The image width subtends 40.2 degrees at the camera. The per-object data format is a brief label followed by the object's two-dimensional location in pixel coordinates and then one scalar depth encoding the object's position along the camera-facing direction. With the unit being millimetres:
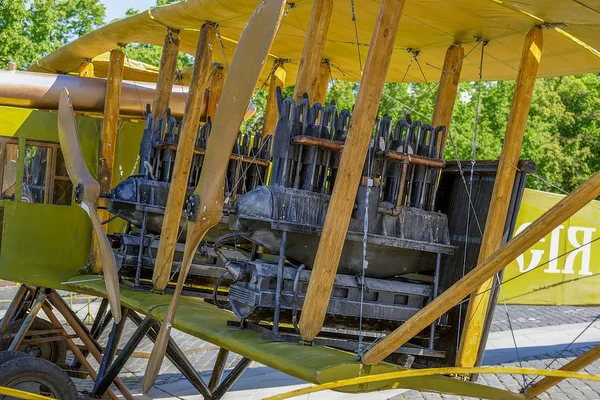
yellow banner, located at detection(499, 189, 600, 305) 7332
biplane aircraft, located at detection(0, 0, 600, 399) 4777
